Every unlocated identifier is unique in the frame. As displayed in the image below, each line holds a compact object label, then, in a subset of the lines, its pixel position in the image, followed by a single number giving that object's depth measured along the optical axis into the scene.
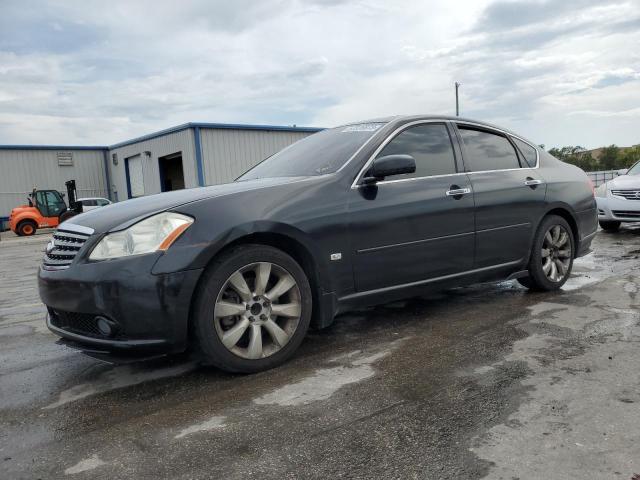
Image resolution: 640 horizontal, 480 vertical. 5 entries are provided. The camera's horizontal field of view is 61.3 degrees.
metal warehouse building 25.36
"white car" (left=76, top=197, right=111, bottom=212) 25.18
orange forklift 24.08
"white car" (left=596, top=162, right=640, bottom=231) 9.28
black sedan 2.89
